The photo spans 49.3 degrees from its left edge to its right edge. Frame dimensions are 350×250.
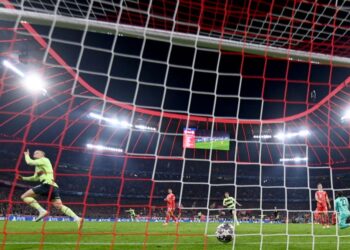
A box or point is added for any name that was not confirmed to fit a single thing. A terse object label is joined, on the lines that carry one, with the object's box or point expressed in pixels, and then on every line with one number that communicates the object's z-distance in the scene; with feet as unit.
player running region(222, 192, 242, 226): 47.50
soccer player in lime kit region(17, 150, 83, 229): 26.35
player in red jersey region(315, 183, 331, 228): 44.73
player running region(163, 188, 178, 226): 46.14
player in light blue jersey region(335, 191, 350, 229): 33.99
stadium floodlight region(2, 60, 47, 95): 63.05
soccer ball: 21.63
